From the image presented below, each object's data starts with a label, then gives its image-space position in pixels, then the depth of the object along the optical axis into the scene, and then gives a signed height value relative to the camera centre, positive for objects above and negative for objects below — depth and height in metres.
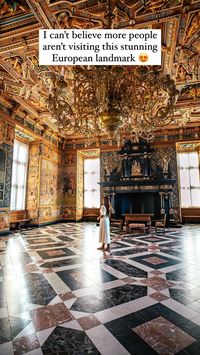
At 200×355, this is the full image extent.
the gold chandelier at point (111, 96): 3.60 +2.13
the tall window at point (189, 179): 11.98 +1.29
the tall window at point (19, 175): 9.77 +1.27
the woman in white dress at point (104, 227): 5.01 -0.78
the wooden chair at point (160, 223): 8.72 -1.16
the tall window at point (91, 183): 13.46 +1.14
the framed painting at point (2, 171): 7.52 +1.15
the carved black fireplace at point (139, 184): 10.99 +0.89
